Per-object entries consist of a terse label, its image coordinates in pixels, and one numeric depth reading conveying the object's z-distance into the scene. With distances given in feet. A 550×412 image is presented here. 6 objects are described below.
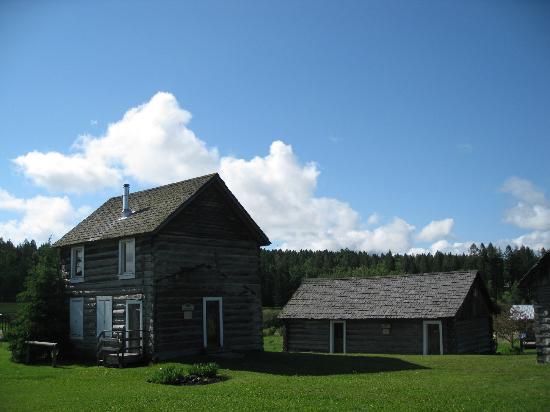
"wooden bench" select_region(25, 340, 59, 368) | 89.10
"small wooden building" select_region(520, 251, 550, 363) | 78.18
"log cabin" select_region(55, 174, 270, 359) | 88.07
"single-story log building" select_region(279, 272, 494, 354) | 115.75
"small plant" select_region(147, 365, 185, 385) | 65.77
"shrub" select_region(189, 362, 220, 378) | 67.56
